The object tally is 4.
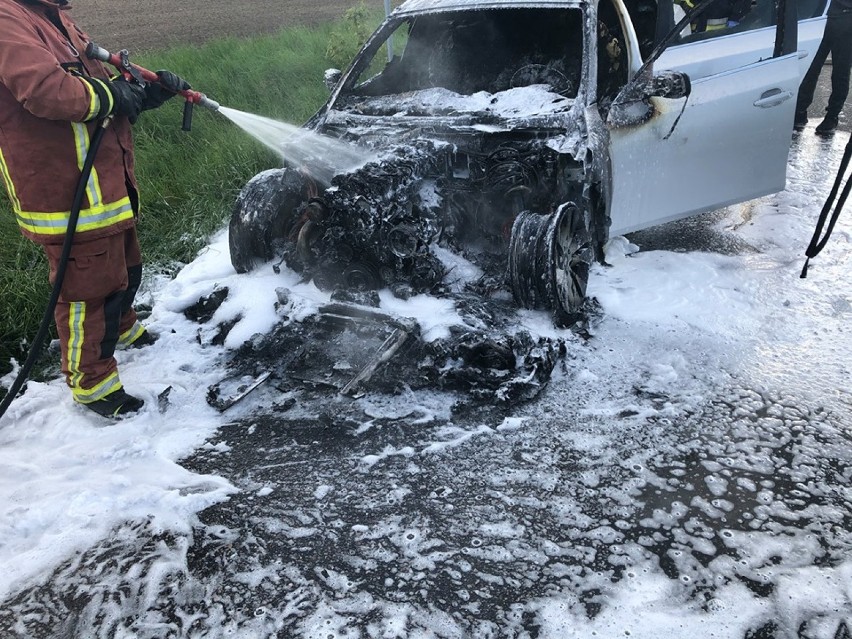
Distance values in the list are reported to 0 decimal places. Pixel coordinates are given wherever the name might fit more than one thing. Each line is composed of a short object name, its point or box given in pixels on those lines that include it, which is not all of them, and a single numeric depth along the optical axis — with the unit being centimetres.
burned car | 346
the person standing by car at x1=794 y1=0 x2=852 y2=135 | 664
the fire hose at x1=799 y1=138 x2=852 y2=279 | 327
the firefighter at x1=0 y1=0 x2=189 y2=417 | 250
